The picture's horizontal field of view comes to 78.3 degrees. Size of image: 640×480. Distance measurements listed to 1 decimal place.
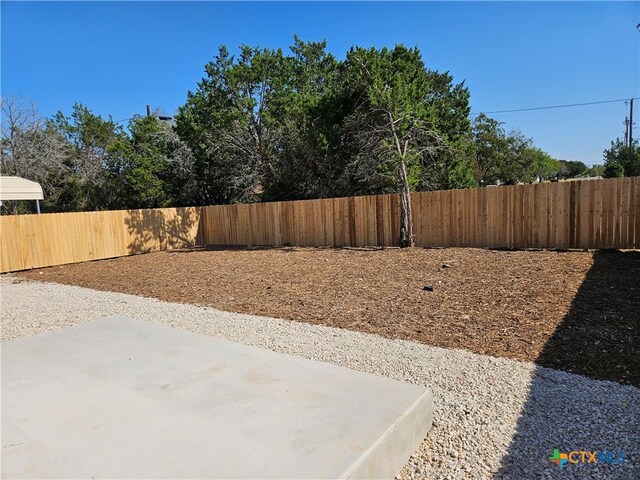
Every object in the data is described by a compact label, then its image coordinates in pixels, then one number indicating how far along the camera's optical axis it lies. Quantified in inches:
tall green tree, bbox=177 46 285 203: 680.4
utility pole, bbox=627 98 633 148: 1016.7
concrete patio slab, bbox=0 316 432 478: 73.1
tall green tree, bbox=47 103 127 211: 887.7
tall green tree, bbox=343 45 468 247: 419.5
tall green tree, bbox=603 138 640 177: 1008.2
